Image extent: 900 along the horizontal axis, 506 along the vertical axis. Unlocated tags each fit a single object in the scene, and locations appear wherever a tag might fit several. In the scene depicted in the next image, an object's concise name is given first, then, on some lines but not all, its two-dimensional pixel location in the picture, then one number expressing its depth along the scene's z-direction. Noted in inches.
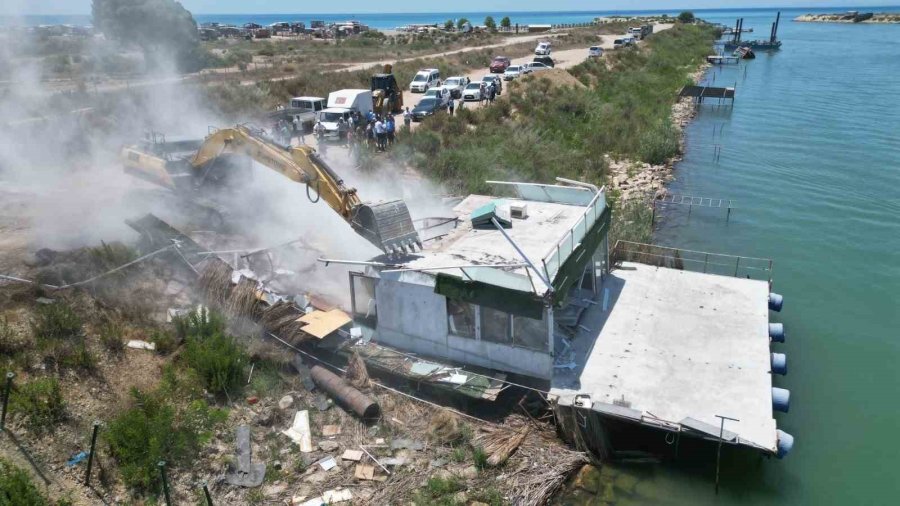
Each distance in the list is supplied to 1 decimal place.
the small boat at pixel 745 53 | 3267.7
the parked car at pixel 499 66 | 2283.5
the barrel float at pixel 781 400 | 451.2
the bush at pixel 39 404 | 417.1
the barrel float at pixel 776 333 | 554.6
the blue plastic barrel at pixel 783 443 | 416.0
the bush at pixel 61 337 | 468.4
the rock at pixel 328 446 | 450.0
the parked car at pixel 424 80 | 1847.9
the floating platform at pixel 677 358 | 431.5
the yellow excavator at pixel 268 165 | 502.6
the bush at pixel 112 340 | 497.7
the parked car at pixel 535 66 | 2223.2
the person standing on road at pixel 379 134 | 1166.3
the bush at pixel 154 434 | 400.2
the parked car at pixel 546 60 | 2340.1
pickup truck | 1321.4
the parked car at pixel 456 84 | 1771.7
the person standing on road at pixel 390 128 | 1176.9
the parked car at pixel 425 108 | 1469.0
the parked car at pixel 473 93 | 1718.8
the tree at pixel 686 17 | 5792.3
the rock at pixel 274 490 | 412.8
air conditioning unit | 559.8
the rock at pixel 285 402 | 485.5
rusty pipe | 468.1
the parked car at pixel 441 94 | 1565.1
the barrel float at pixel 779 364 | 497.4
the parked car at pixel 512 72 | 2116.1
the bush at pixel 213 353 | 481.4
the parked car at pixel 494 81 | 1817.9
